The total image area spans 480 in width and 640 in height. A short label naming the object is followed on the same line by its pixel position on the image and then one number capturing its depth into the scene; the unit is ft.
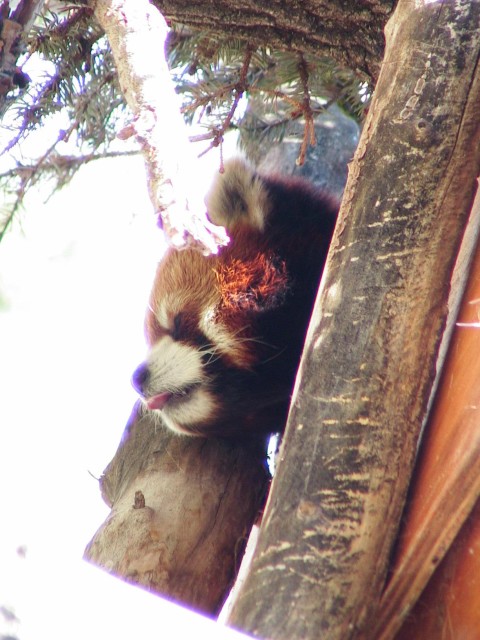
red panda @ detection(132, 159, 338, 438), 17.16
